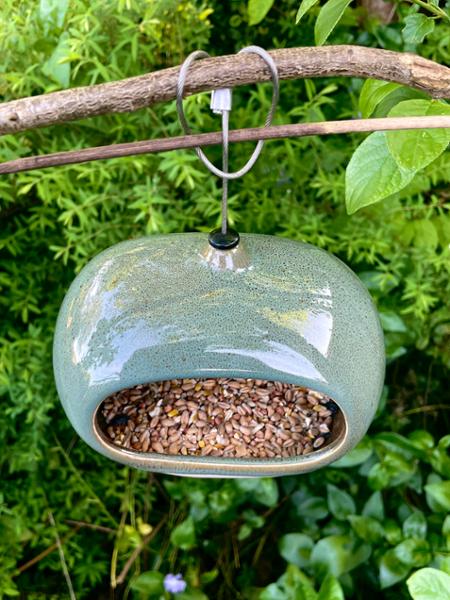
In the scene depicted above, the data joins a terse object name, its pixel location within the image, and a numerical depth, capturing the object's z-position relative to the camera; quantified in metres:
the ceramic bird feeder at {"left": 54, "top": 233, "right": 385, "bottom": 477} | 0.64
